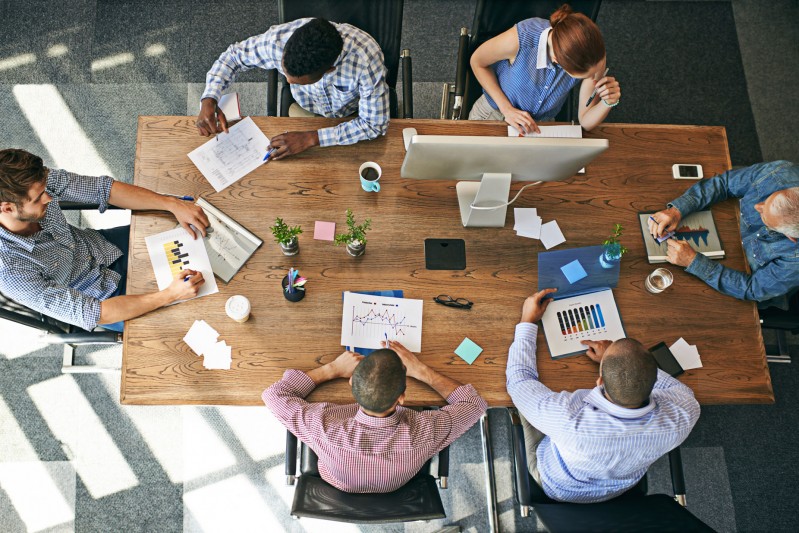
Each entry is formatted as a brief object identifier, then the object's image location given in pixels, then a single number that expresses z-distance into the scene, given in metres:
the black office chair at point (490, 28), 2.39
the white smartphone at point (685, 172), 2.24
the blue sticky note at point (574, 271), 2.05
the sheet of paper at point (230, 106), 2.21
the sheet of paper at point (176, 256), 1.97
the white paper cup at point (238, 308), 1.88
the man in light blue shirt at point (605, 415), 1.65
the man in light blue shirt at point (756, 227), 1.95
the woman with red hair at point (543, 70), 2.06
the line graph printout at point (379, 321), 1.95
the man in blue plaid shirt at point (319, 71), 1.95
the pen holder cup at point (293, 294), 1.93
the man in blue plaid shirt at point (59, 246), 1.79
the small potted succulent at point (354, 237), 1.88
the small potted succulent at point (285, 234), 1.83
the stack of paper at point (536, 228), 2.12
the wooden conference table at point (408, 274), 1.91
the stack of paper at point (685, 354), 1.98
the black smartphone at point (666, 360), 1.95
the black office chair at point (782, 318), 2.24
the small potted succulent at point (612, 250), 1.98
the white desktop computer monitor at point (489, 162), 1.70
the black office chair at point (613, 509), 1.66
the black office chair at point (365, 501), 1.65
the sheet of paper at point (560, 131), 2.24
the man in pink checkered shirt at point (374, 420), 1.65
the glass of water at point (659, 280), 2.03
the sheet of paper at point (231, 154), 2.11
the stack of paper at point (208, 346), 1.89
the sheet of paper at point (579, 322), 1.98
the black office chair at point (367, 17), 2.33
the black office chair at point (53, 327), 1.89
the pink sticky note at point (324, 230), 2.05
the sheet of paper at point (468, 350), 1.95
